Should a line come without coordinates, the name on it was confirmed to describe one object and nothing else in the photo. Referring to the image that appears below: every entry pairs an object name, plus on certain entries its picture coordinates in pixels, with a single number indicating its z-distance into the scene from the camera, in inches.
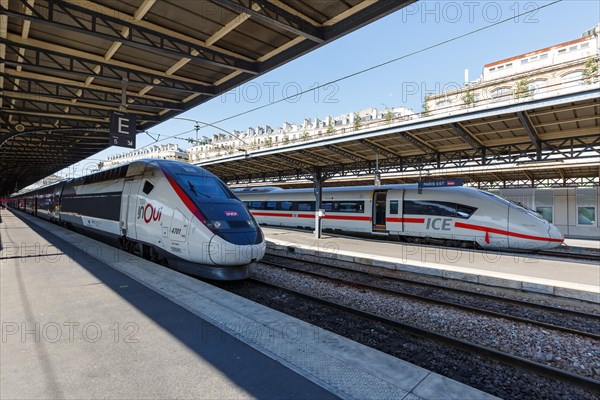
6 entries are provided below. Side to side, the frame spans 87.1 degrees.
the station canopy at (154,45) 279.6
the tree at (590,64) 735.2
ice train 506.9
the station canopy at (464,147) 429.1
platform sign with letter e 449.1
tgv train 275.3
